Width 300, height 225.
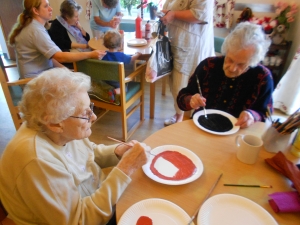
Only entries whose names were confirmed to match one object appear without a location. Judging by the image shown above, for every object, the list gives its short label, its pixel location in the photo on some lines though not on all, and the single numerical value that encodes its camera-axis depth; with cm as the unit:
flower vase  272
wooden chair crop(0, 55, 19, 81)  388
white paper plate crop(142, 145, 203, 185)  81
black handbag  205
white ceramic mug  89
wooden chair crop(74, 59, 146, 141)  189
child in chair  207
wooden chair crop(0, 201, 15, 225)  76
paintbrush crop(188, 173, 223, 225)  68
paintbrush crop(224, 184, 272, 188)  81
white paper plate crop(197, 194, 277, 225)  69
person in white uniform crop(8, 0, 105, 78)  199
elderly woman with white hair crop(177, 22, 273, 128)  119
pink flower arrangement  271
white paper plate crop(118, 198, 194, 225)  68
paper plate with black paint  112
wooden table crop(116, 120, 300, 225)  75
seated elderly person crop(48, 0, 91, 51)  261
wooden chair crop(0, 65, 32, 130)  176
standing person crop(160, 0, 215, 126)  196
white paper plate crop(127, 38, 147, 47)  246
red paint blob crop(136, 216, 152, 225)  67
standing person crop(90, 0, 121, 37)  297
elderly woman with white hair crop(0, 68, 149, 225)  69
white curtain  256
